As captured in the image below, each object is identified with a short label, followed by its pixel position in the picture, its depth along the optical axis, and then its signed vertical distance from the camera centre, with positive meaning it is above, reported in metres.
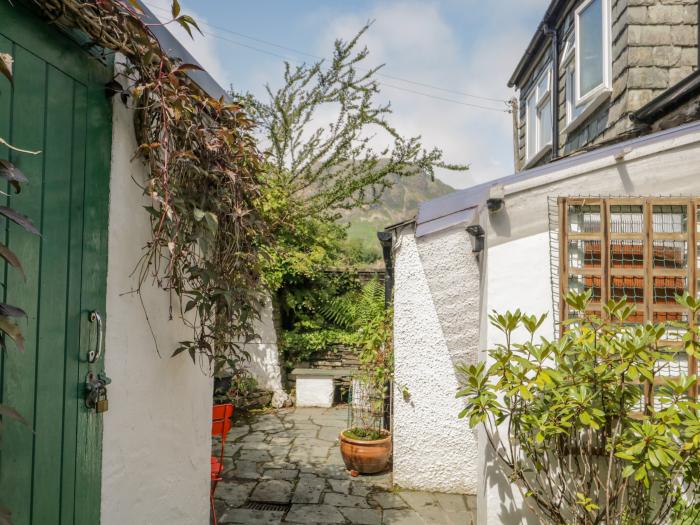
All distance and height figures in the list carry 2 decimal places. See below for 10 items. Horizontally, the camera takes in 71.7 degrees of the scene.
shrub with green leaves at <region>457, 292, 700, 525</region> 2.76 -0.81
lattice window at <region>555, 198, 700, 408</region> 3.20 +0.20
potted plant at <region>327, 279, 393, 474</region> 5.38 -1.48
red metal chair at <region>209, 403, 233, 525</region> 4.05 -1.18
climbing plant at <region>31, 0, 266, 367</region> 2.17 +0.57
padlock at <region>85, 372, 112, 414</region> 2.12 -0.50
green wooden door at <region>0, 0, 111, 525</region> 1.73 +0.06
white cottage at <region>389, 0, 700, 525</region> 3.26 +0.42
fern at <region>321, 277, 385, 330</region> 9.02 -0.44
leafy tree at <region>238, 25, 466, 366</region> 10.84 +3.32
